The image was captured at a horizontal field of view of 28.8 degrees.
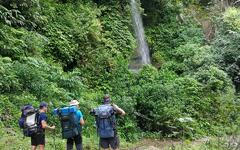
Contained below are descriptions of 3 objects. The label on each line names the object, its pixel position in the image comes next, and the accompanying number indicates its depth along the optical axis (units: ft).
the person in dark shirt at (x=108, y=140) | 37.04
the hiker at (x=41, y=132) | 34.50
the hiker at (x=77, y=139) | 35.42
